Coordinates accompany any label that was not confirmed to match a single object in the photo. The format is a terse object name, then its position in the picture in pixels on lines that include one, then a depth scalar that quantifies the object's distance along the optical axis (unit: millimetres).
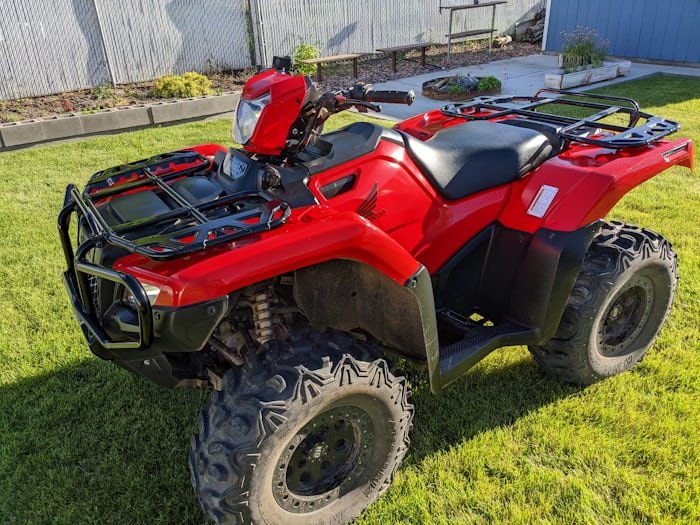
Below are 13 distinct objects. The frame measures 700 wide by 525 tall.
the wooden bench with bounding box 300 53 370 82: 11200
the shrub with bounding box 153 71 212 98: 9375
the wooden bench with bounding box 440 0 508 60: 13414
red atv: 1998
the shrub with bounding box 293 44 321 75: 11881
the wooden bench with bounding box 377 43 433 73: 12141
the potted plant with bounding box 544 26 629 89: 10102
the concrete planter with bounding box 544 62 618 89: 10023
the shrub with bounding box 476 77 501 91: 9520
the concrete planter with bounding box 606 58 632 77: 10992
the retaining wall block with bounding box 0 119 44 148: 7520
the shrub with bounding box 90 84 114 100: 9727
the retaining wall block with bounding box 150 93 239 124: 8484
